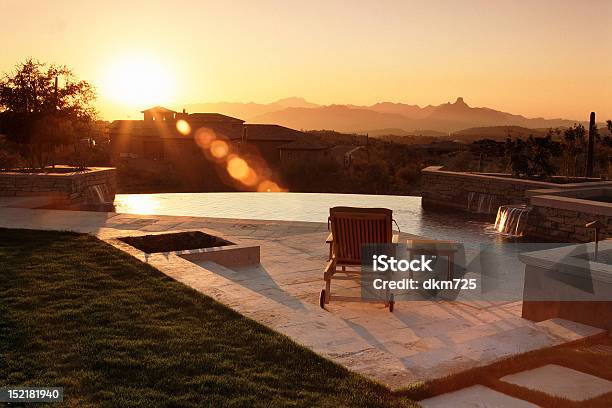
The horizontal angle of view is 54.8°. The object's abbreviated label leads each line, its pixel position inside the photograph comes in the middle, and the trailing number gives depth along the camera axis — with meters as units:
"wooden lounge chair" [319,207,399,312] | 7.18
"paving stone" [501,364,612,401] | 4.37
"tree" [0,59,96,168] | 18.44
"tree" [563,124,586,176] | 22.72
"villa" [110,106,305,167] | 44.22
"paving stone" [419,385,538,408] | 4.20
